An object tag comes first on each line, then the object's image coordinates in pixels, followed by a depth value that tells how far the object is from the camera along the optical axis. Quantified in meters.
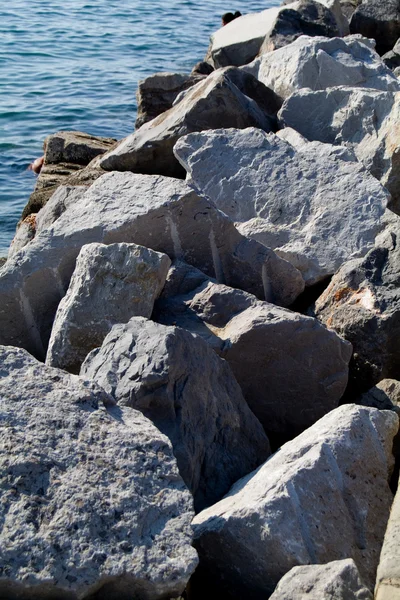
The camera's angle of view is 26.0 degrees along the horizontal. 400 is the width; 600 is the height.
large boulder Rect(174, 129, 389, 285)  3.93
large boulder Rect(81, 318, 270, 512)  2.54
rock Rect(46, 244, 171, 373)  3.13
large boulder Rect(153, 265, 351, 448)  3.11
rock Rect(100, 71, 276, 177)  5.01
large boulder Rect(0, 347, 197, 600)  1.92
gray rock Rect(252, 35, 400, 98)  5.89
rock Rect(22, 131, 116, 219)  6.30
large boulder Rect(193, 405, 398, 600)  2.24
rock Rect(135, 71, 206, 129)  6.99
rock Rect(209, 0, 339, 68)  7.65
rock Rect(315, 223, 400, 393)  3.34
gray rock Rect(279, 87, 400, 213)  4.61
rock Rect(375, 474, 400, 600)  2.02
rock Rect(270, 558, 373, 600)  1.94
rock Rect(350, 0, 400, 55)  9.58
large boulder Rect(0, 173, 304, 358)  3.47
